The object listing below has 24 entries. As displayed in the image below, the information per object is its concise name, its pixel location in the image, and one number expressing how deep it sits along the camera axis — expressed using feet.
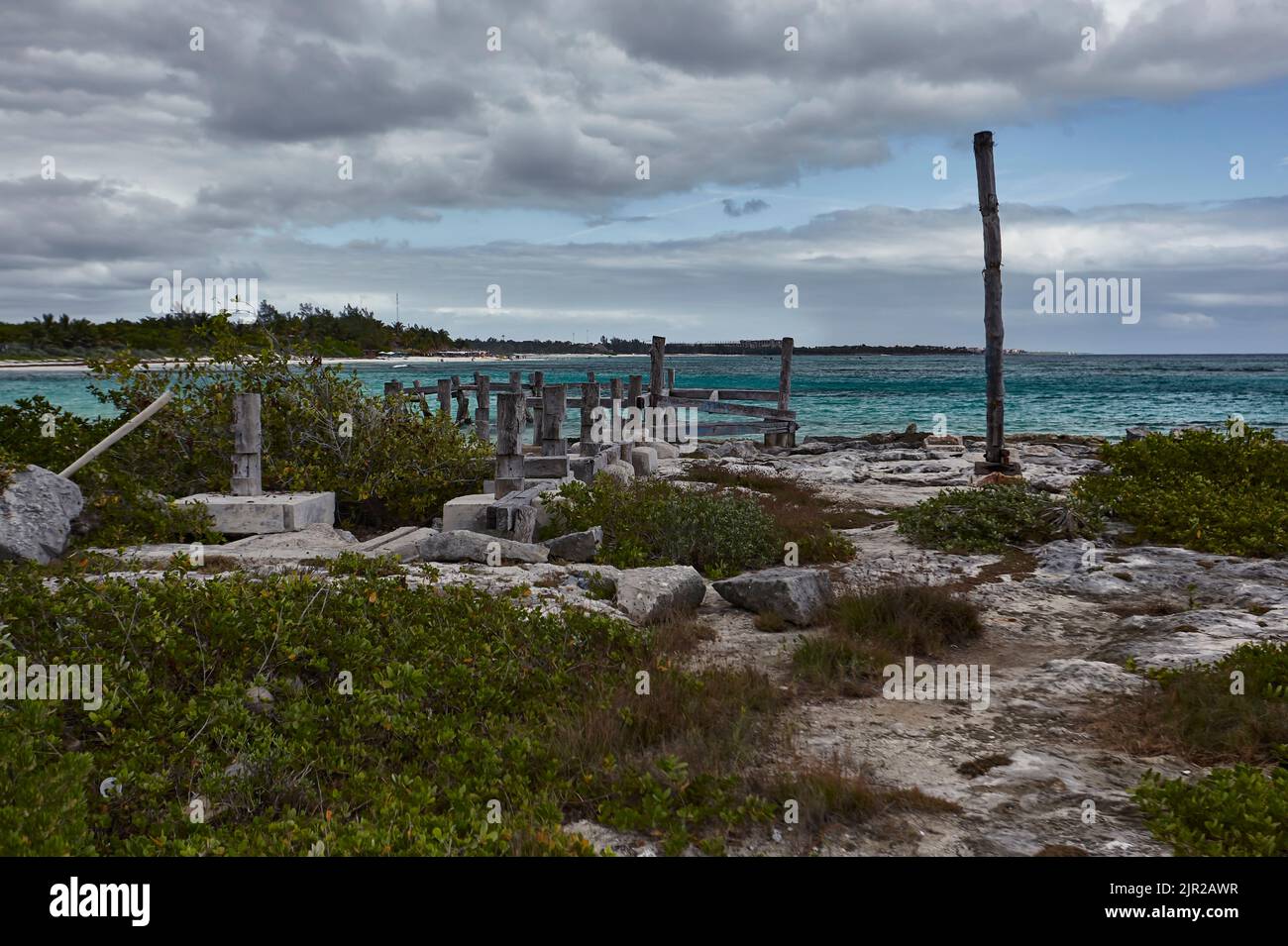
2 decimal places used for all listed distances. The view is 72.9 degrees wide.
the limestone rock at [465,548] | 31.55
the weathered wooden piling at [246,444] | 37.81
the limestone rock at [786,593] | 27.37
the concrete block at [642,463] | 63.26
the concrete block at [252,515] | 36.86
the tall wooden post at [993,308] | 53.47
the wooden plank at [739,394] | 97.98
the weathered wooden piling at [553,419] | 49.14
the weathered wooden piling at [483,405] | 90.99
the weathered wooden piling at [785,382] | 95.76
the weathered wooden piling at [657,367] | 98.73
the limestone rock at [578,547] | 34.27
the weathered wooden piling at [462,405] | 111.65
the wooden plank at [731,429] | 96.05
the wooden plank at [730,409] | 92.38
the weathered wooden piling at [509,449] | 40.60
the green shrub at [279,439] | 41.32
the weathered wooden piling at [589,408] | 59.52
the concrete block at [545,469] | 44.98
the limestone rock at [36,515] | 29.91
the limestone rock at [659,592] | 26.76
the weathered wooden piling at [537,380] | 95.73
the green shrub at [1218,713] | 17.29
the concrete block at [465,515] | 38.19
